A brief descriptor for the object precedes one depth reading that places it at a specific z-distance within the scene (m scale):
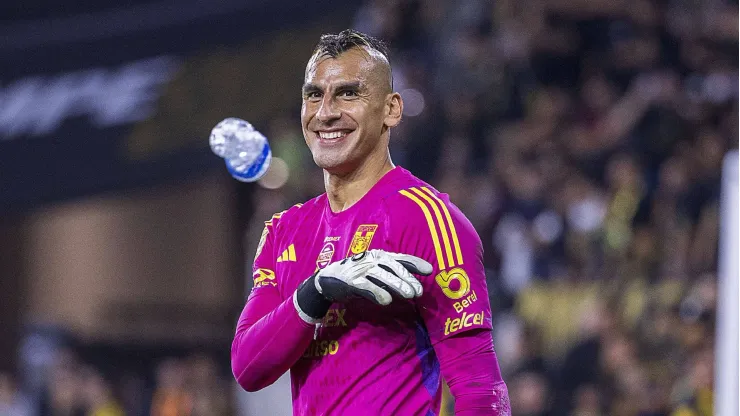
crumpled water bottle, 8.48
